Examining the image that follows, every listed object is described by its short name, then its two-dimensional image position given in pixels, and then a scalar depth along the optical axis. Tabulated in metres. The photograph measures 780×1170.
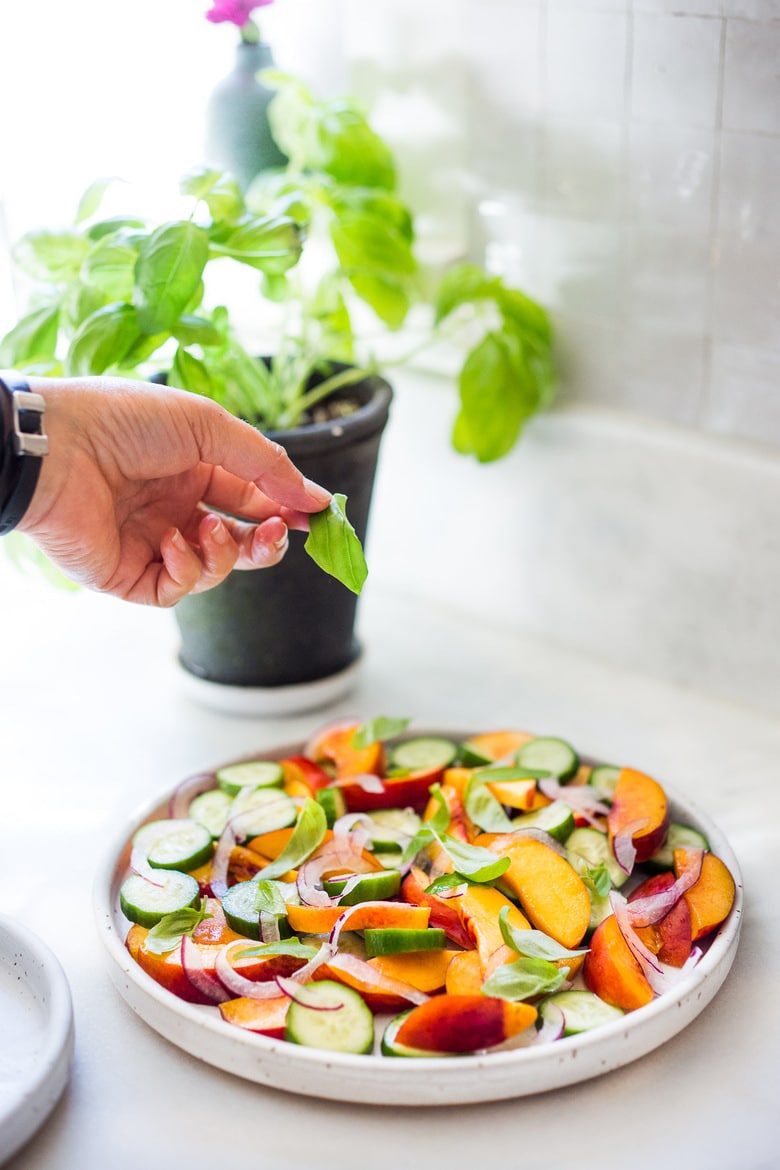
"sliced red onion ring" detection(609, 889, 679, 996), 0.75
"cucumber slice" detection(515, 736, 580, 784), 0.93
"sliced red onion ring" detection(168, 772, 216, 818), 0.92
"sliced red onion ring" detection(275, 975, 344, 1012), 0.72
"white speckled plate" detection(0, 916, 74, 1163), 0.67
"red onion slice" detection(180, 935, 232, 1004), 0.75
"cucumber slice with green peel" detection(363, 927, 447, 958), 0.75
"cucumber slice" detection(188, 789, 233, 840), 0.90
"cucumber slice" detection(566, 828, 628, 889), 0.84
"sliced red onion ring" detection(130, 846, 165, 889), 0.83
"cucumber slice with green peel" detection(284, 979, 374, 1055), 0.70
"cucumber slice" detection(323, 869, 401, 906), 0.80
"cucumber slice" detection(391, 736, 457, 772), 0.96
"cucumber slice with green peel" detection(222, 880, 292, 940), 0.78
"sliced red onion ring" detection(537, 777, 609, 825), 0.90
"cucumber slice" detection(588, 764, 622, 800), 0.93
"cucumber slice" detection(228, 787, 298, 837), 0.88
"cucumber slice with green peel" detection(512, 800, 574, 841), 0.87
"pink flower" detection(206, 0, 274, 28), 1.13
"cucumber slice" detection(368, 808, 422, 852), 0.87
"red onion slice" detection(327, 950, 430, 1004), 0.74
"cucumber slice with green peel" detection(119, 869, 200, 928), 0.80
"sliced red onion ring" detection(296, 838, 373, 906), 0.81
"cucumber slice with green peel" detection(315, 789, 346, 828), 0.90
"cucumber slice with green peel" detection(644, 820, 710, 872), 0.86
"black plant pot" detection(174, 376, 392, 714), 1.01
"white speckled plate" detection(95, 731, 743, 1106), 0.68
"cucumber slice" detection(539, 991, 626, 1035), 0.72
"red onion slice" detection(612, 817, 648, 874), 0.85
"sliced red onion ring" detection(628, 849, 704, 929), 0.79
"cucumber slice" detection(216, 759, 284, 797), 0.93
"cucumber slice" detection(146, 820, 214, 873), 0.85
